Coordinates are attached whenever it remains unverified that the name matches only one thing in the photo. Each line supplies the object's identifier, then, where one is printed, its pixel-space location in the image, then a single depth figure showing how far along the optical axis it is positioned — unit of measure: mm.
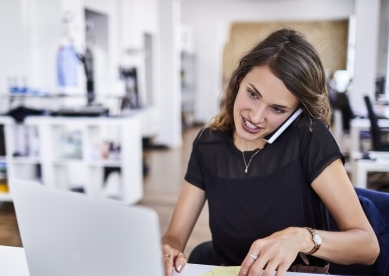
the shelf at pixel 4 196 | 4109
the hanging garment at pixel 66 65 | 4710
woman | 1197
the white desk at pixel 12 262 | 1092
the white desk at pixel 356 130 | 4934
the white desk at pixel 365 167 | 3256
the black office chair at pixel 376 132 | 4438
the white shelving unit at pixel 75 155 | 4105
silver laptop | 638
